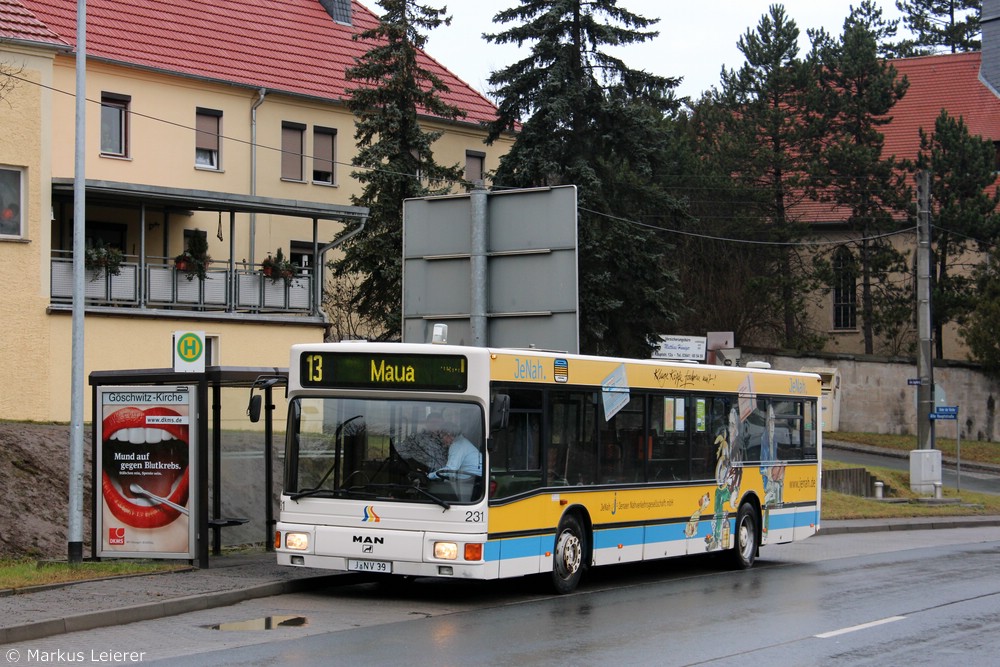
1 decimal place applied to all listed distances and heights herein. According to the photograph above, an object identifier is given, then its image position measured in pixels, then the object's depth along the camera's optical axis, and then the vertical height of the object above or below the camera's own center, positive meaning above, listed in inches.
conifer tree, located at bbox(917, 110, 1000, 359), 1993.1 +234.3
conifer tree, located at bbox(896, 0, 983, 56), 3070.9 +774.3
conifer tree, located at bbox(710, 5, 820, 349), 2052.2 +314.4
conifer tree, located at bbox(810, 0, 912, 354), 2020.2 +302.0
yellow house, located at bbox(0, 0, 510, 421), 1071.0 +209.5
